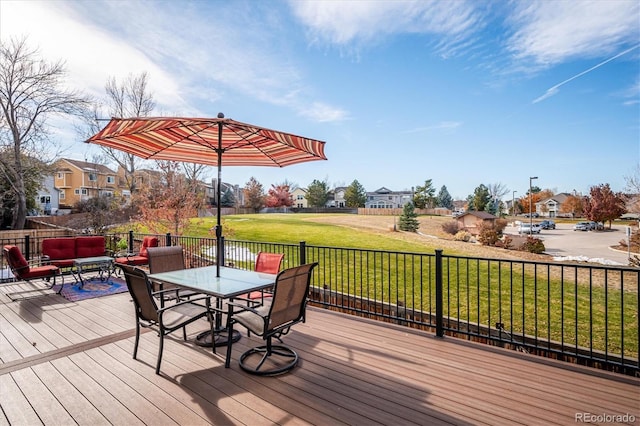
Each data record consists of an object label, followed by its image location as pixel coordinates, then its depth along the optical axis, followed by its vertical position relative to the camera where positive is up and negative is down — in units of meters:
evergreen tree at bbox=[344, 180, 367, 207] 58.22 +2.94
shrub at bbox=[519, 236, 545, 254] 20.39 -2.44
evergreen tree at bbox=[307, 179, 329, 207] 58.00 +3.25
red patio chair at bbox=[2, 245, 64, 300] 5.61 -1.02
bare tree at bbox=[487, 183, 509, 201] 59.00 +3.84
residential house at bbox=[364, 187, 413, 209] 69.88 +2.75
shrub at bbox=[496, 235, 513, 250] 21.59 -2.36
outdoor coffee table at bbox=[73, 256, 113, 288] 6.41 -1.06
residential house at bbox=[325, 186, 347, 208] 67.44 +2.87
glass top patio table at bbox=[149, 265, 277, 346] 3.11 -0.79
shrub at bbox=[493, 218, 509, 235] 27.74 -1.41
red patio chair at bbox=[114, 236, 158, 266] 6.86 -1.05
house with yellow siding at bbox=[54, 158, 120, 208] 36.16 +3.54
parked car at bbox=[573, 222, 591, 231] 37.06 -2.15
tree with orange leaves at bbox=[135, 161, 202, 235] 12.57 +0.40
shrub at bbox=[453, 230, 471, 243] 25.27 -2.22
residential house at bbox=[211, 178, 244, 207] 48.59 +3.14
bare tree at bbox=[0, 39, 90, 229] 15.64 +5.84
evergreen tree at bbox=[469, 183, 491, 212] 49.44 +1.81
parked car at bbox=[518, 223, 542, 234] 32.56 -2.16
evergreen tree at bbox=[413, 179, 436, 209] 53.50 +2.52
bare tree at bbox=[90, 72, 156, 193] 18.23 +6.68
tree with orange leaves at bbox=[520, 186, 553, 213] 60.88 +2.52
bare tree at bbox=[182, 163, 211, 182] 15.63 +2.14
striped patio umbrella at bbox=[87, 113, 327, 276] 3.16 +0.89
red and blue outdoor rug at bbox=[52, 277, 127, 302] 5.70 -1.54
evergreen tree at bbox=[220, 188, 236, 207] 48.75 +2.05
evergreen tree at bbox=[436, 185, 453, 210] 70.92 +2.63
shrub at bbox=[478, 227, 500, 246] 22.09 -2.02
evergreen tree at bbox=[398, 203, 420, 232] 30.89 -0.97
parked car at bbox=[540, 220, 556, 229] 41.28 -2.10
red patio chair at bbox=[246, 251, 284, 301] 4.27 -0.74
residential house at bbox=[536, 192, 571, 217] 59.75 +0.30
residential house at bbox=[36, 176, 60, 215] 33.38 +1.54
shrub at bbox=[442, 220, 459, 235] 29.93 -1.70
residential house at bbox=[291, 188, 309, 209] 70.75 +3.33
